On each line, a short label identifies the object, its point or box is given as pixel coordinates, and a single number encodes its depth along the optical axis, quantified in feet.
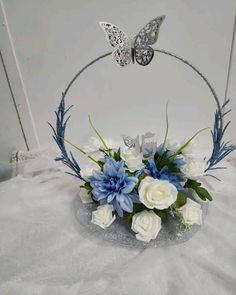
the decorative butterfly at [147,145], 2.22
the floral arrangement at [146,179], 2.02
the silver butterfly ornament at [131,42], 1.98
